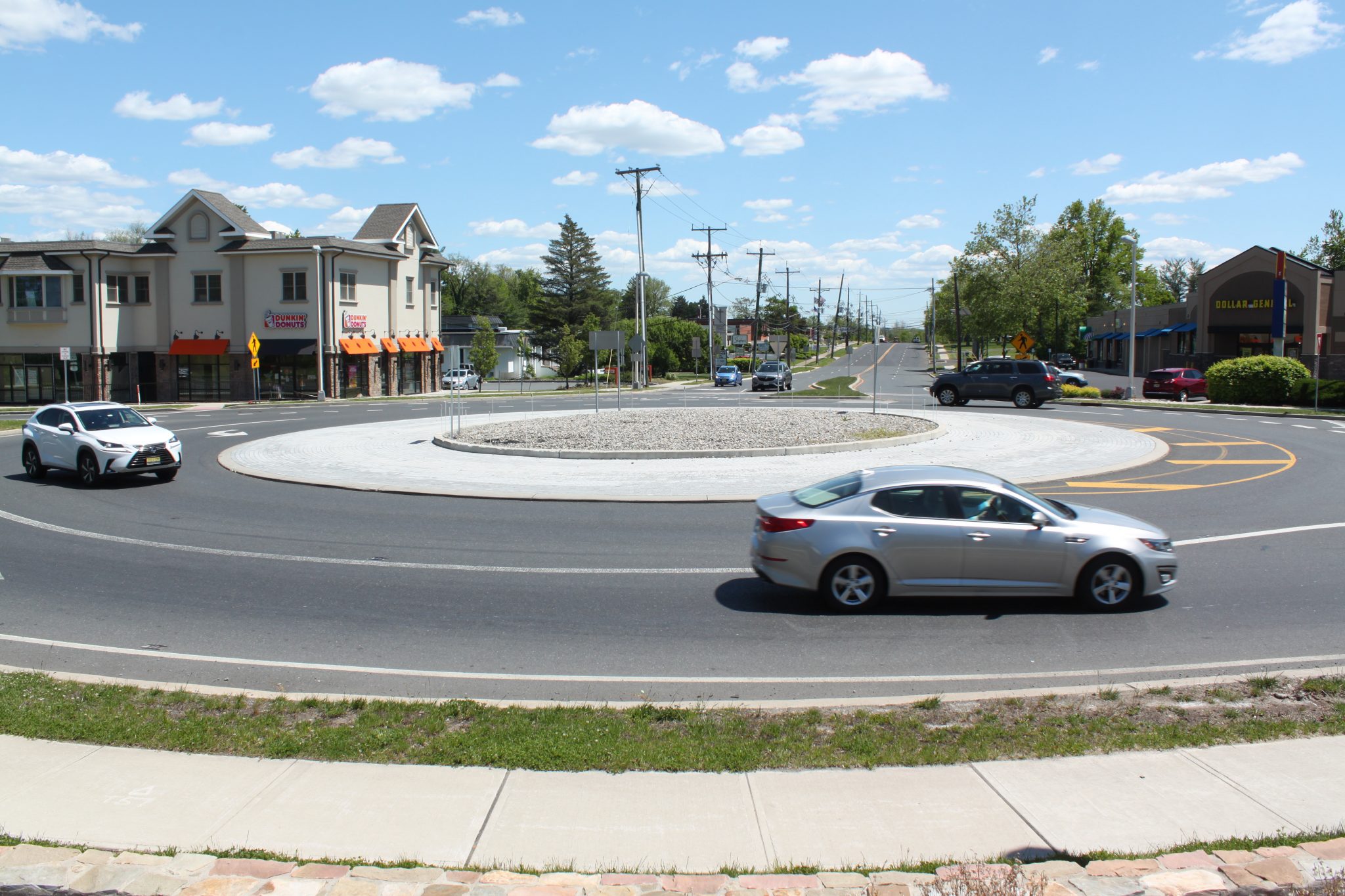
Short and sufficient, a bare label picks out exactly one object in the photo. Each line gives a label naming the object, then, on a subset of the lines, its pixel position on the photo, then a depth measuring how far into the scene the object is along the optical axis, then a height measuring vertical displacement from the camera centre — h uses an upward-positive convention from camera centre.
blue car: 72.62 -0.51
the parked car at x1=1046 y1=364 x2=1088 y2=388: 55.17 -0.39
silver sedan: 9.77 -1.76
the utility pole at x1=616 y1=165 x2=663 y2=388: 58.50 +5.73
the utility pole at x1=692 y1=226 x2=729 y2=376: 89.00 +9.68
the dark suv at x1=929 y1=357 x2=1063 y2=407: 41.44 -0.54
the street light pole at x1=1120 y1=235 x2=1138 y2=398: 49.19 +0.24
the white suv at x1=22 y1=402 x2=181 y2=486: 19.77 -1.56
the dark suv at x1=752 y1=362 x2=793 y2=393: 61.12 -0.46
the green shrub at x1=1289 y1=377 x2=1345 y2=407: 39.78 -0.84
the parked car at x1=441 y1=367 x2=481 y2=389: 69.19 -0.84
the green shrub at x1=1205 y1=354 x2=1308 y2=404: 42.31 -0.27
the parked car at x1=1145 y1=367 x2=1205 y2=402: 49.28 -0.55
